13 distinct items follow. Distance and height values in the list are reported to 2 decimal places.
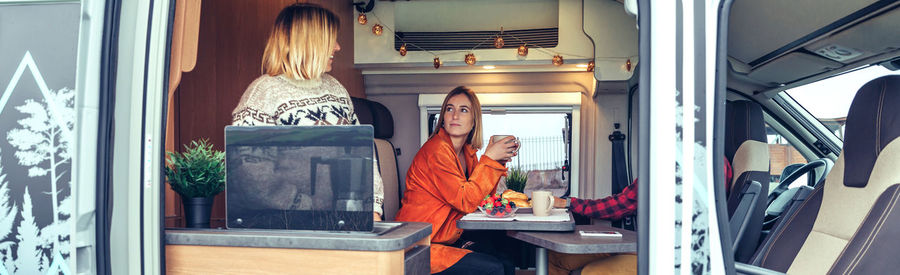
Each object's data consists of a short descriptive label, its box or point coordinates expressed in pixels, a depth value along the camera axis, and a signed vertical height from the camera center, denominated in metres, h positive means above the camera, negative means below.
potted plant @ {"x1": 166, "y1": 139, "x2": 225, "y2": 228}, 1.52 -0.12
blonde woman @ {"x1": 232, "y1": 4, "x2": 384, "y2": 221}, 1.73 +0.17
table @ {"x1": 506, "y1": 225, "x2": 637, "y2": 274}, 1.84 -0.34
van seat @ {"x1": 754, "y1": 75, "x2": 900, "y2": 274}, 1.42 -0.19
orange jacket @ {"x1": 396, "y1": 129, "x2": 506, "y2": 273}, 2.60 -0.24
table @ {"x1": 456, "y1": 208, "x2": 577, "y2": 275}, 2.14 -0.33
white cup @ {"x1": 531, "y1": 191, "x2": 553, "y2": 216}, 2.45 -0.28
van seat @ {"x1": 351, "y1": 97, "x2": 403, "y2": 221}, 3.32 -0.10
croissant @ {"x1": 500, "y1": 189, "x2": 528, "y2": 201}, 2.88 -0.29
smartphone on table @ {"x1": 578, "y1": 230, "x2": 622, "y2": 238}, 1.99 -0.33
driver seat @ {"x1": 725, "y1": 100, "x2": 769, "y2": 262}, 2.69 -0.17
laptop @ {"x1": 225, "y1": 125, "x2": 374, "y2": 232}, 1.32 -0.10
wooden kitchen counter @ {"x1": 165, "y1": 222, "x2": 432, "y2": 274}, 1.30 -0.26
